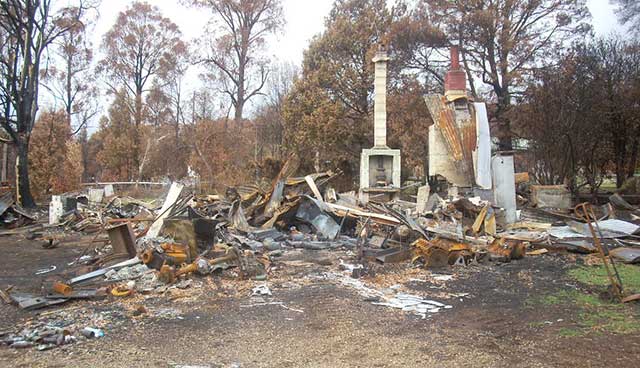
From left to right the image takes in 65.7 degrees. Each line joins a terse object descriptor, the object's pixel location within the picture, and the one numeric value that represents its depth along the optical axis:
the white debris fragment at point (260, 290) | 6.85
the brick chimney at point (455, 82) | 15.91
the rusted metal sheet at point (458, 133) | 14.78
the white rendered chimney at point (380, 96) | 19.75
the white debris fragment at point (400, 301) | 6.04
